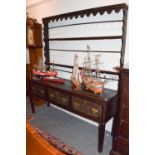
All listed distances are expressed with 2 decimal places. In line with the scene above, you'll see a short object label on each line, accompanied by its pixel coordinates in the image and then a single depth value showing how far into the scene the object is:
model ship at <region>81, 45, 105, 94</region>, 2.19
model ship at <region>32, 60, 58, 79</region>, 3.14
